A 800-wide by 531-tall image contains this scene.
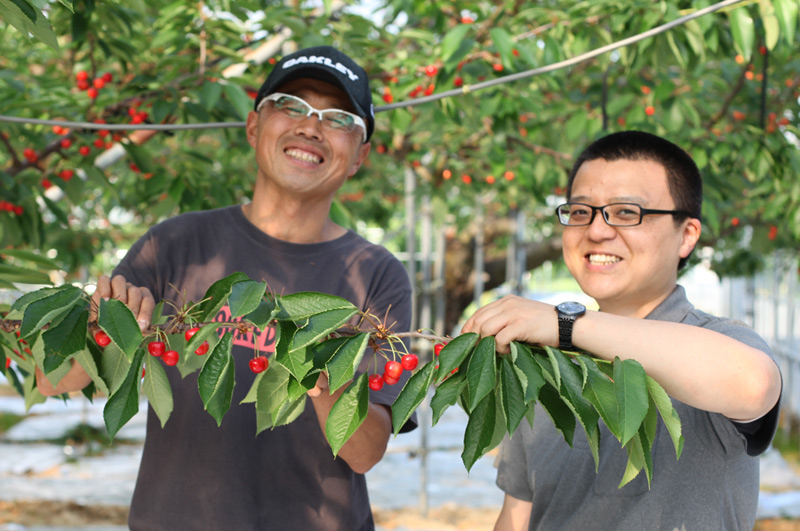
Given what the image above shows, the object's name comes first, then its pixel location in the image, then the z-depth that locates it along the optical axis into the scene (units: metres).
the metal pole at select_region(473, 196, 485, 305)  8.22
